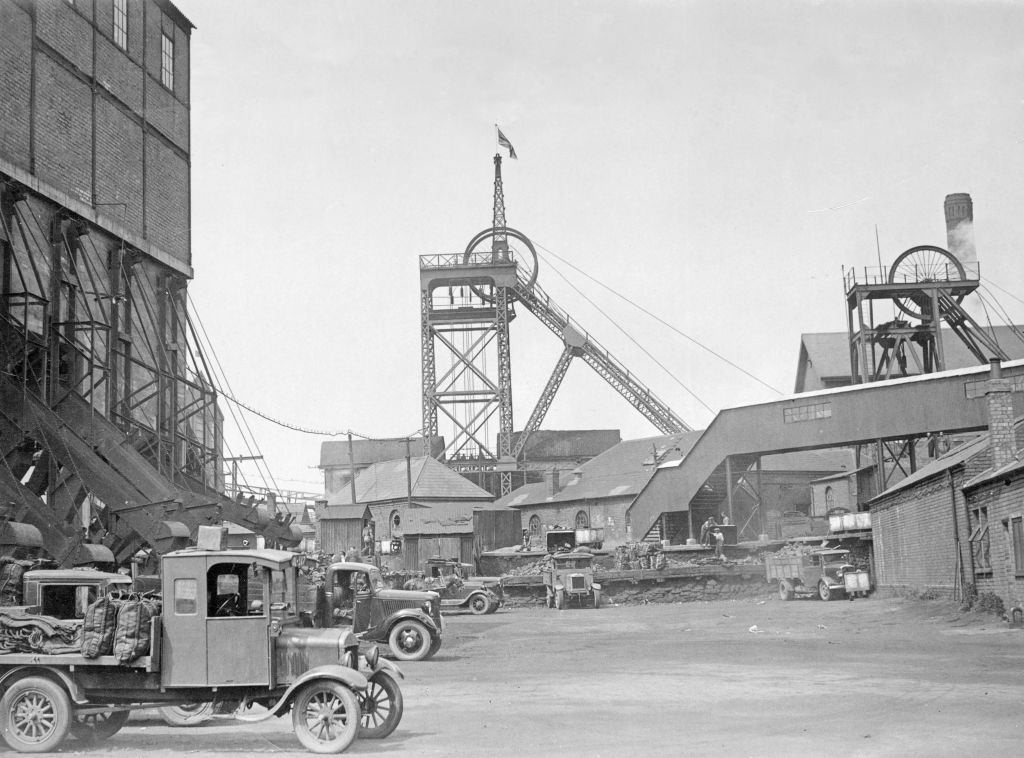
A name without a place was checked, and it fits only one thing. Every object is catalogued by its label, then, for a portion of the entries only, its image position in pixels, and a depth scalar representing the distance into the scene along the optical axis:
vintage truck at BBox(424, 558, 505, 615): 35.69
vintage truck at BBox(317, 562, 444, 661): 20.17
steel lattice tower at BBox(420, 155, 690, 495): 72.81
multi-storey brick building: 22.56
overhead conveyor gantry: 37.91
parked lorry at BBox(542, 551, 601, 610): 39.34
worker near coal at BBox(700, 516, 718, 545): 45.34
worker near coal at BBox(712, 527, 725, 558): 43.19
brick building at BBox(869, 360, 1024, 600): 23.92
